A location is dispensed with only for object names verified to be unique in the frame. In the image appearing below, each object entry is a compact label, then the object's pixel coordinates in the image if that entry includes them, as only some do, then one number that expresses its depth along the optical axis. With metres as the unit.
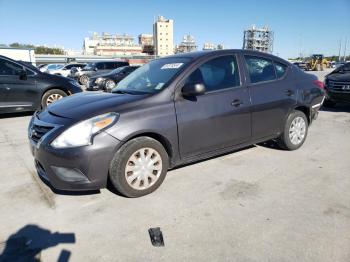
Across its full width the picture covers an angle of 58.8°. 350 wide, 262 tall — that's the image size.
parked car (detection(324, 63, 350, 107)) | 8.37
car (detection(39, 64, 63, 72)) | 29.49
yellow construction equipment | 42.78
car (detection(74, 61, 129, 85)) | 21.08
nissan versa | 3.13
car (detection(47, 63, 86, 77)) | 27.45
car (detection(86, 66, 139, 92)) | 15.04
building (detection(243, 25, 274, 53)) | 83.77
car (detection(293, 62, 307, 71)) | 44.29
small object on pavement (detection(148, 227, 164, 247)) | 2.62
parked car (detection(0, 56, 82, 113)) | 7.88
